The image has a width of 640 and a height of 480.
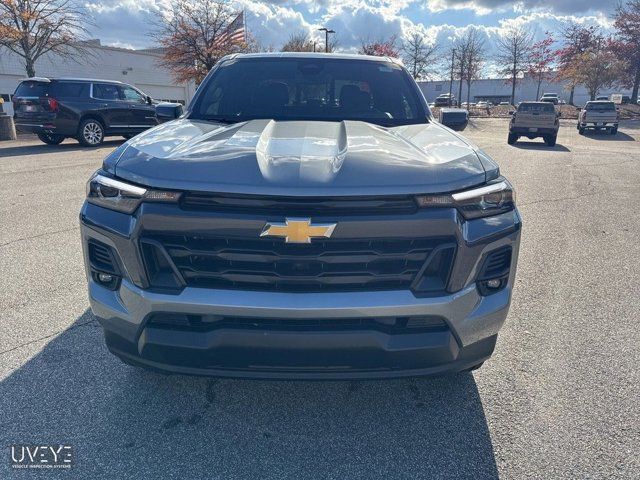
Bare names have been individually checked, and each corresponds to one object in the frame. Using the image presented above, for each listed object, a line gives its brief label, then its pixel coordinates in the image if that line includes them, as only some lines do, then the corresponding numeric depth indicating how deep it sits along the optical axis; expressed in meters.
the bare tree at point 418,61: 45.16
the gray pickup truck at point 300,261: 1.96
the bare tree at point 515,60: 47.34
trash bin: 15.98
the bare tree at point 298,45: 34.66
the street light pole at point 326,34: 34.08
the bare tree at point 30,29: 20.28
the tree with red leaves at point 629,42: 39.22
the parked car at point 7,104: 28.37
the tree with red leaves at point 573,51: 44.28
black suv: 12.97
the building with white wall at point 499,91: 68.19
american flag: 27.41
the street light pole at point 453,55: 47.53
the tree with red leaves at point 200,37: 27.56
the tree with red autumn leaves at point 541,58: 48.09
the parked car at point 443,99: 45.25
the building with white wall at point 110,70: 30.25
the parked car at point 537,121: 18.70
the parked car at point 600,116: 24.53
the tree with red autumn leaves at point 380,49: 42.25
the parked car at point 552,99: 47.39
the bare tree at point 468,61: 46.78
